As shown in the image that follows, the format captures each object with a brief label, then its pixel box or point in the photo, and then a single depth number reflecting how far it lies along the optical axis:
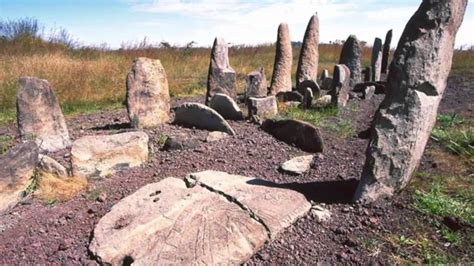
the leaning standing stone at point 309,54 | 9.30
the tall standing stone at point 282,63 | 8.46
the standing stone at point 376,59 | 10.80
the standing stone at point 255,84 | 7.33
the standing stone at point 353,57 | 9.68
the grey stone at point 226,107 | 6.17
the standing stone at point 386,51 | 12.86
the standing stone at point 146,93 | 5.57
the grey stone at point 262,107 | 6.13
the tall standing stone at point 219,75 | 6.86
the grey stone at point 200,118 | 5.44
